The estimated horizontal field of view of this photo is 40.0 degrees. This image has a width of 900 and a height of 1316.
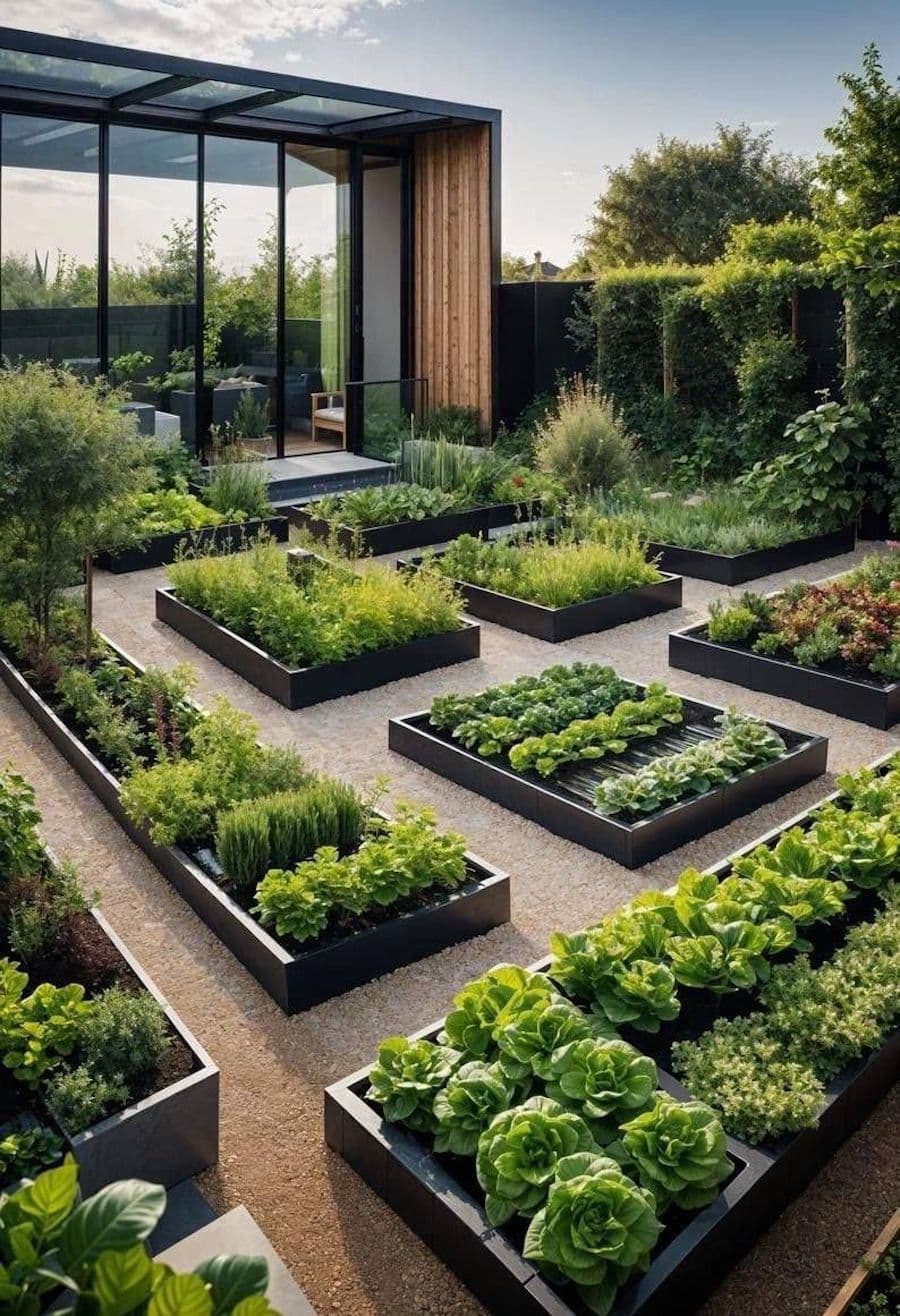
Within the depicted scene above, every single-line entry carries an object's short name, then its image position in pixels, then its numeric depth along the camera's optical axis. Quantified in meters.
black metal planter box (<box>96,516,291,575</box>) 10.25
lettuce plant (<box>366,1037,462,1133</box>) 3.45
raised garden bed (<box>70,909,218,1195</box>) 3.32
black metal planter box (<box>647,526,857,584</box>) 9.93
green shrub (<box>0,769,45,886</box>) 4.41
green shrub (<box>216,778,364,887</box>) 4.86
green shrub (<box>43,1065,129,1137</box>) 3.35
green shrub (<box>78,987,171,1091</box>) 3.54
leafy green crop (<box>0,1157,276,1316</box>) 1.56
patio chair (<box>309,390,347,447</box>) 14.48
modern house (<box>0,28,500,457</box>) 12.04
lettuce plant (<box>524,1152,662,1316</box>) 2.83
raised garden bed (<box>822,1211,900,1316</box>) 2.84
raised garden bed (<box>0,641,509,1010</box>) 4.36
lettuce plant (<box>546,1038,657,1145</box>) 3.30
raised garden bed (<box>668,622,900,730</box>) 7.07
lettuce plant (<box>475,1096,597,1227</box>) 3.05
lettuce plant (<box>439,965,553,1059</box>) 3.63
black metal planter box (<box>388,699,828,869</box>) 5.43
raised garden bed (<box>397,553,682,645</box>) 8.61
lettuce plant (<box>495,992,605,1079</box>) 3.45
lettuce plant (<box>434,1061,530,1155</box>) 3.32
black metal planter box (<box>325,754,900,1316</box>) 2.95
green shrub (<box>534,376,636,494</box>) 12.12
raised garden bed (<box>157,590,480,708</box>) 7.41
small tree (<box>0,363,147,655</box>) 7.10
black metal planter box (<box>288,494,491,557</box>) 10.55
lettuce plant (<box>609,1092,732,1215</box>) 3.11
